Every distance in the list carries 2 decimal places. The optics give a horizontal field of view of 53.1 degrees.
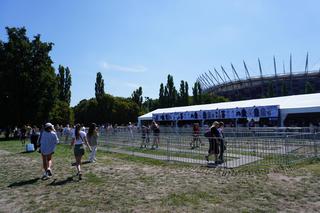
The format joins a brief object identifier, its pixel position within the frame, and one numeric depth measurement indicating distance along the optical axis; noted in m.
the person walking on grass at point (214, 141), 12.43
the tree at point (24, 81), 42.72
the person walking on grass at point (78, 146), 10.63
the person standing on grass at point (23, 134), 29.92
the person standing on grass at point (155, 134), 18.66
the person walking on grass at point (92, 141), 14.58
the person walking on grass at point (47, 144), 10.70
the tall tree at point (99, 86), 74.38
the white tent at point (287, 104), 32.06
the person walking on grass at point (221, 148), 12.20
